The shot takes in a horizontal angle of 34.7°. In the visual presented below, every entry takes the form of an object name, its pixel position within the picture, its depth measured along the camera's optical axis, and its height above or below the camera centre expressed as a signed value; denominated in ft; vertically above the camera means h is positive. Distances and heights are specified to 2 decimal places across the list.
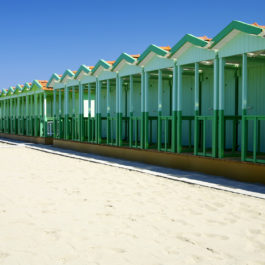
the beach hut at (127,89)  41.01 +3.49
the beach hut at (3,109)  88.69 +2.25
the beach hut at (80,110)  50.76 +1.17
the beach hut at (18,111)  77.85 +1.50
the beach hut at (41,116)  66.69 +0.55
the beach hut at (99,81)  45.55 +4.42
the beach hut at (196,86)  30.86 +3.02
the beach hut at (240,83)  26.78 +2.81
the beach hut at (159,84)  36.17 +3.55
